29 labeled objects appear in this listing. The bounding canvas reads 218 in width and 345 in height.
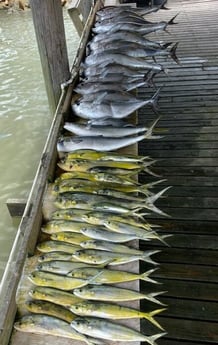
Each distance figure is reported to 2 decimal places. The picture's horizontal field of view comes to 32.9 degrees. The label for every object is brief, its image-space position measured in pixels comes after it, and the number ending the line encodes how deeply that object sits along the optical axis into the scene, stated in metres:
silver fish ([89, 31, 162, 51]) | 5.06
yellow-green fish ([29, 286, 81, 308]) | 2.14
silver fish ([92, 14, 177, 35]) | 5.44
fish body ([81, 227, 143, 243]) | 2.47
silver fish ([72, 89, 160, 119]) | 3.61
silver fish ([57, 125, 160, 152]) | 3.23
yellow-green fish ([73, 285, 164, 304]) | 2.12
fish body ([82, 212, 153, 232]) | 2.56
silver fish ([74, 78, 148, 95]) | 3.97
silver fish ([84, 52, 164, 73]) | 4.59
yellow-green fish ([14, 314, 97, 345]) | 1.99
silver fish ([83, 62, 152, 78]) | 4.34
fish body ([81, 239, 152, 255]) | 2.40
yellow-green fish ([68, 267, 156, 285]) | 2.21
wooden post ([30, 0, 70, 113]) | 3.79
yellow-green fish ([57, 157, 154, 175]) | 3.05
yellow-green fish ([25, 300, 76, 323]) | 2.07
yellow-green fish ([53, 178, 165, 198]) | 2.83
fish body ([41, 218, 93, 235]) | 2.56
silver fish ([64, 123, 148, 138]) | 3.34
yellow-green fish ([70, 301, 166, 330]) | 2.04
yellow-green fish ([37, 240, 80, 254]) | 2.45
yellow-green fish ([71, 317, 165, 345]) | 1.94
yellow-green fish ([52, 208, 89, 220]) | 2.63
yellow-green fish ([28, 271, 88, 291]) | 2.20
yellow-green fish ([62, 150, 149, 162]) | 3.12
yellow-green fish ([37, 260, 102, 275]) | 2.29
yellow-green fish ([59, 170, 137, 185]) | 2.93
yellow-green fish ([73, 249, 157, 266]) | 2.32
